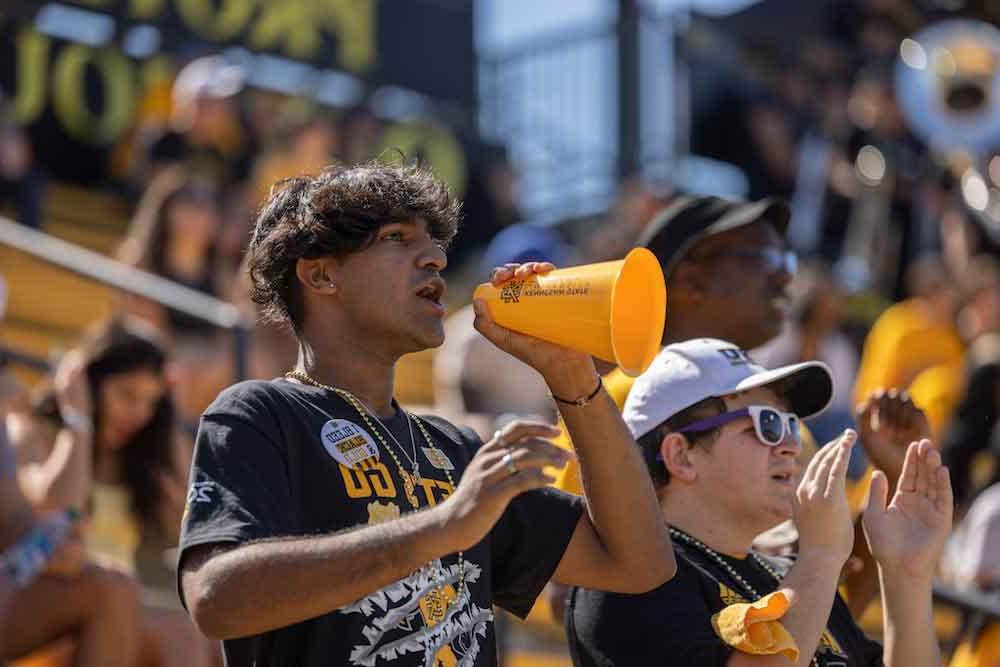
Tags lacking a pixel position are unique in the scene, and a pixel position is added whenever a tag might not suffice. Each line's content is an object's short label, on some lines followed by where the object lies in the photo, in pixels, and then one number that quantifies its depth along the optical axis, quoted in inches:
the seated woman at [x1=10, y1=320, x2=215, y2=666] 423.2
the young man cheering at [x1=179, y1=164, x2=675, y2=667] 219.0
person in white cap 284.5
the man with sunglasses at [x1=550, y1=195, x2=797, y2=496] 392.8
